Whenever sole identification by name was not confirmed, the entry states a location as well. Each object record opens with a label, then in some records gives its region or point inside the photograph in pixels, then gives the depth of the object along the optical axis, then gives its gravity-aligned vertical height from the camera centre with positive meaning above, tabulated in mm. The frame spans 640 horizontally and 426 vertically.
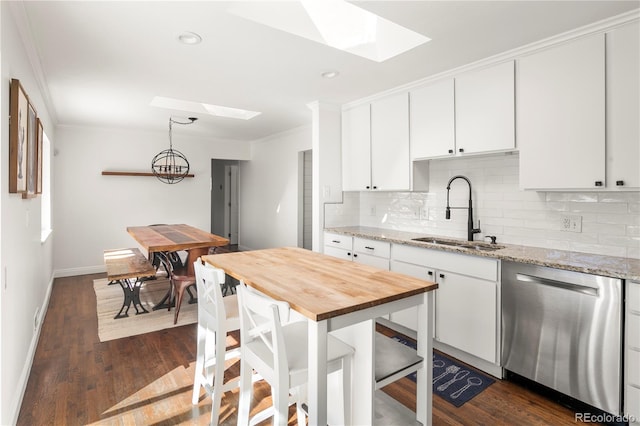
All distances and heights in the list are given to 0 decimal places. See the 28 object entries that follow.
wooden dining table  3621 -351
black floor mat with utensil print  2275 -1184
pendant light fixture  6008 +820
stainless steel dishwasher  1918 -721
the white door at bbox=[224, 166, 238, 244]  8266 +145
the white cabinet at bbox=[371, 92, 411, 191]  3488 +679
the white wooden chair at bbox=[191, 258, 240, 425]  1885 -684
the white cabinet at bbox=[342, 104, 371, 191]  3928 +703
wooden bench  3547 -640
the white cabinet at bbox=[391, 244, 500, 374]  2475 -669
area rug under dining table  3354 -1131
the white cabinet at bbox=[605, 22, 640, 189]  2068 +619
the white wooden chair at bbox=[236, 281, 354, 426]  1437 -664
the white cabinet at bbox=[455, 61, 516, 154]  2656 +792
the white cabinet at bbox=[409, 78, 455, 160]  3061 +808
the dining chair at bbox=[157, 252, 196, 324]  3626 -745
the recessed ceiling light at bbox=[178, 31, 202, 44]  2391 +1183
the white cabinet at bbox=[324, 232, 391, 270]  3314 -405
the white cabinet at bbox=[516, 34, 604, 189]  2215 +630
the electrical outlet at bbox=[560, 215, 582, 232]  2527 -95
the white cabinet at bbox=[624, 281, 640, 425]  1829 -755
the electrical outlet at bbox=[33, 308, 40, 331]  2946 -966
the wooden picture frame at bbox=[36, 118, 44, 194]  2887 +424
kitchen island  1384 -407
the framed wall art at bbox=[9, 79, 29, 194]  1933 +408
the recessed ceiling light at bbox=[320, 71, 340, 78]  3121 +1211
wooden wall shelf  5723 +589
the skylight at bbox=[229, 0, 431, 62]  2230 +1291
